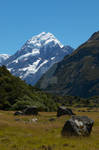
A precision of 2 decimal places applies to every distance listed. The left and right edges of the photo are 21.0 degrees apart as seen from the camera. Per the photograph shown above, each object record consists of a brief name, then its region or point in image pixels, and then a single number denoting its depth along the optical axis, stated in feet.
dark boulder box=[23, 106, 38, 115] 177.97
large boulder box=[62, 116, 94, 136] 69.26
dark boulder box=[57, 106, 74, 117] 176.35
